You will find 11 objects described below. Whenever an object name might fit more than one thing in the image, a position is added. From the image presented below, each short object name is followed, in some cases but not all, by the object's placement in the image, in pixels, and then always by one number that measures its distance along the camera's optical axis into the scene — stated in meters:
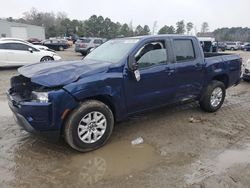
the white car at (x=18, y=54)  9.73
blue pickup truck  2.93
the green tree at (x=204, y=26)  78.31
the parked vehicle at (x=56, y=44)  22.84
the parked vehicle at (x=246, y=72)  7.93
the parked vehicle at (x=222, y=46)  32.21
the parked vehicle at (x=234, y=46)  35.25
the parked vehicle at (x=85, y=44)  16.97
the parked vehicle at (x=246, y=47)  33.70
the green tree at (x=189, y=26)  69.94
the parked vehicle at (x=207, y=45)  14.72
